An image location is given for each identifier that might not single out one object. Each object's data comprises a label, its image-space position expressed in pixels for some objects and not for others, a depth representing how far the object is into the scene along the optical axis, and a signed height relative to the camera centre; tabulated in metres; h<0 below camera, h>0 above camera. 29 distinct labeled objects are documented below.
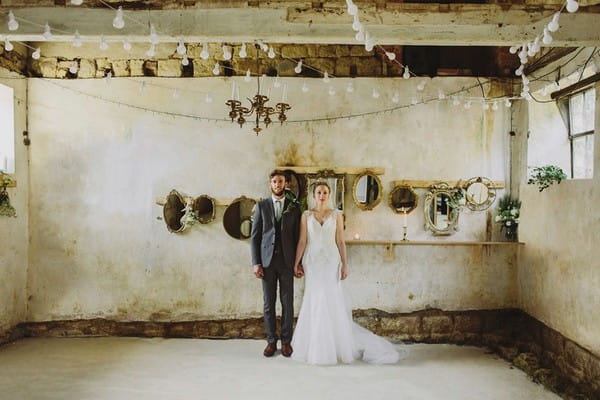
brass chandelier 4.34 +0.94
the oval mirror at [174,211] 5.20 -0.14
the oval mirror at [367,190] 5.19 +0.11
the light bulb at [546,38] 2.99 +1.08
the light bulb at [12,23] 3.00 +1.16
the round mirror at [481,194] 5.23 +0.07
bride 4.31 -1.02
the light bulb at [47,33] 3.18 +1.17
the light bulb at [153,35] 3.23 +1.17
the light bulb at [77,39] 3.34 +1.18
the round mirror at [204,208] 5.18 -0.10
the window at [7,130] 4.96 +0.75
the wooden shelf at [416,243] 5.07 -0.49
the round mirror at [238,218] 5.23 -0.22
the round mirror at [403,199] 5.22 +0.01
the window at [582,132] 4.34 +0.67
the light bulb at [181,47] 3.43 +1.16
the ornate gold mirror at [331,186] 5.17 +0.15
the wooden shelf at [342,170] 5.15 +0.34
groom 4.52 -0.52
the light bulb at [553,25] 2.77 +1.08
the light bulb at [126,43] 3.41 +1.20
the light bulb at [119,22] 2.91 +1.14
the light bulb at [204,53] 3.51 +1.13
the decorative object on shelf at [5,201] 4.57 -0.03
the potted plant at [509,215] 5.13 -0.18
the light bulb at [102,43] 3.37 +1.17
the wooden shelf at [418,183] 5.21 +0.19
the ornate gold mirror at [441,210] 5.21 -0.12
